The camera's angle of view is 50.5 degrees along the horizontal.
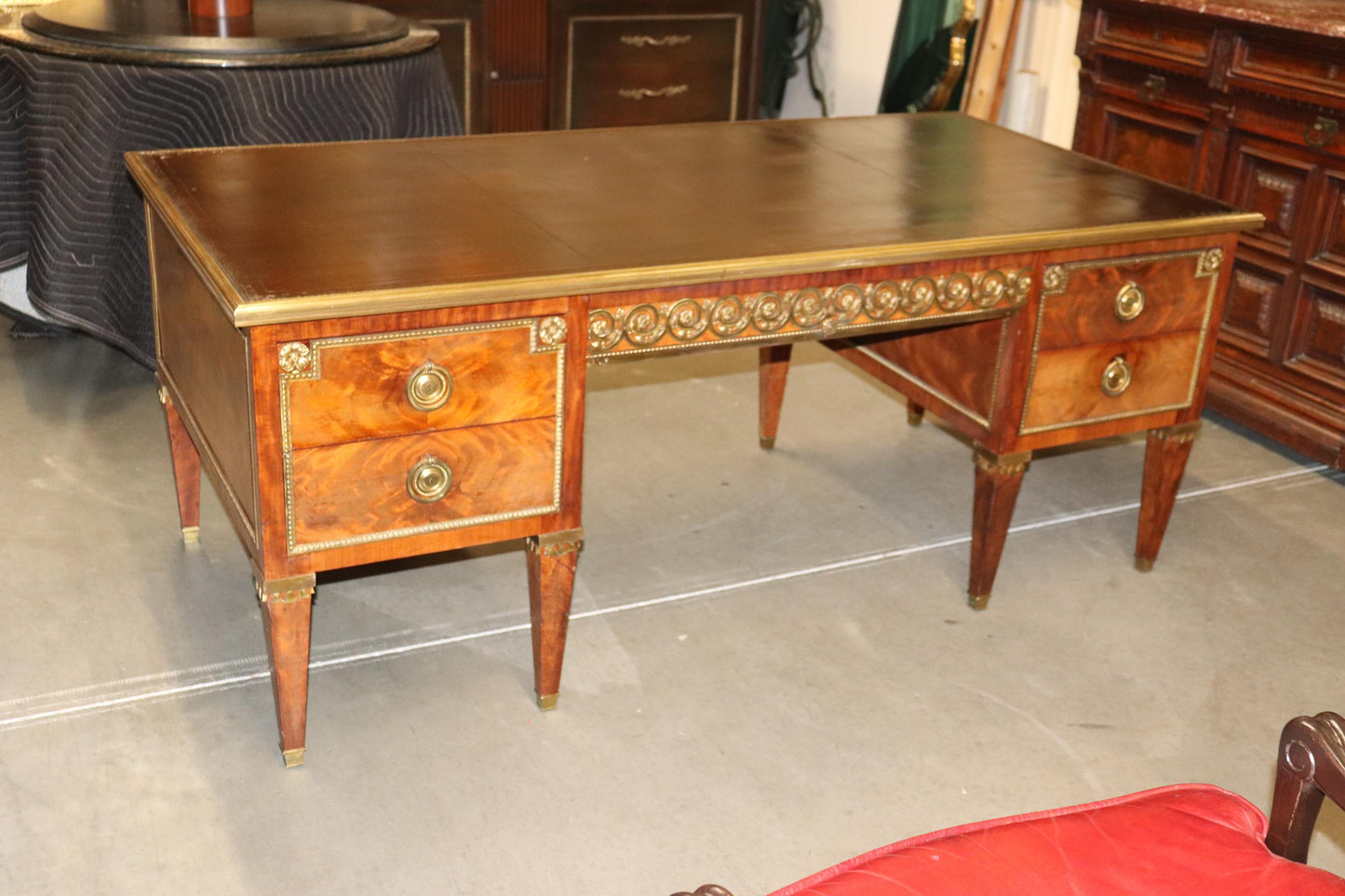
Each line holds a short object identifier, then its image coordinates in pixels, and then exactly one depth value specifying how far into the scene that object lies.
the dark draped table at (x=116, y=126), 2.70
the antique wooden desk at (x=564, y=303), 1.73
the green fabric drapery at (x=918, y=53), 4.34
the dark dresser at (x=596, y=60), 4.52
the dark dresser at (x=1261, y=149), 2.75
